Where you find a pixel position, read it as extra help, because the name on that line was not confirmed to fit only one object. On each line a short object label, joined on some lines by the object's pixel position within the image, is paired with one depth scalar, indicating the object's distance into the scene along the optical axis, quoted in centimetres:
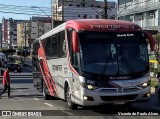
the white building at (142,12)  4866
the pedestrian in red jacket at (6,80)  2219
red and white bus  1283
